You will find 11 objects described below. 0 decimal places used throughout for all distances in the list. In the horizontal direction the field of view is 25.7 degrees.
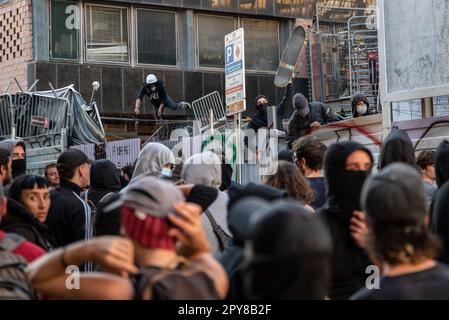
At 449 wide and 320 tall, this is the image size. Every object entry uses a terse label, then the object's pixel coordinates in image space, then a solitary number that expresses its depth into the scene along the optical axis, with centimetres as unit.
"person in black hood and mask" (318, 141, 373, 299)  506
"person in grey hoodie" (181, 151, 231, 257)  621
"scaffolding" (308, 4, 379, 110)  1836
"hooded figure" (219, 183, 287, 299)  435
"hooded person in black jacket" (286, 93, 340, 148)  1364
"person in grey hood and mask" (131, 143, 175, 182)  762
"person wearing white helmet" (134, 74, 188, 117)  2228
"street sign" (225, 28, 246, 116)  1150
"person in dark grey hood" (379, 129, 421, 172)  699
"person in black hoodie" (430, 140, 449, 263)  466
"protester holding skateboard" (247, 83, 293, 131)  1484
